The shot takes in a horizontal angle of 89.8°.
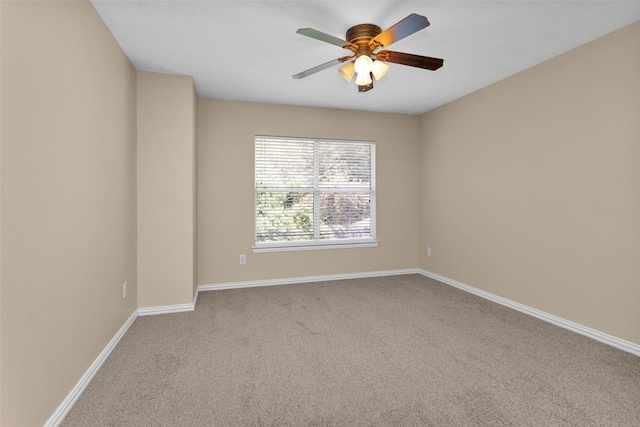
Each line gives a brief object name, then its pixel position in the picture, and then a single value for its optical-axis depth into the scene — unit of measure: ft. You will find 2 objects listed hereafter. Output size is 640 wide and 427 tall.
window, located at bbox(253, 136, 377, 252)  14.30
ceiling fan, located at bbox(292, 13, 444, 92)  7.00
